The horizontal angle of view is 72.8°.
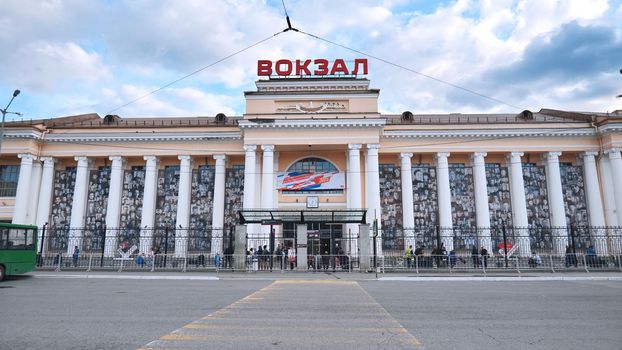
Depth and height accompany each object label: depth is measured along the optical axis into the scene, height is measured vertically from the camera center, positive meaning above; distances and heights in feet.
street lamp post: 73.05 +24.24
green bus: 58.49 -0.10
